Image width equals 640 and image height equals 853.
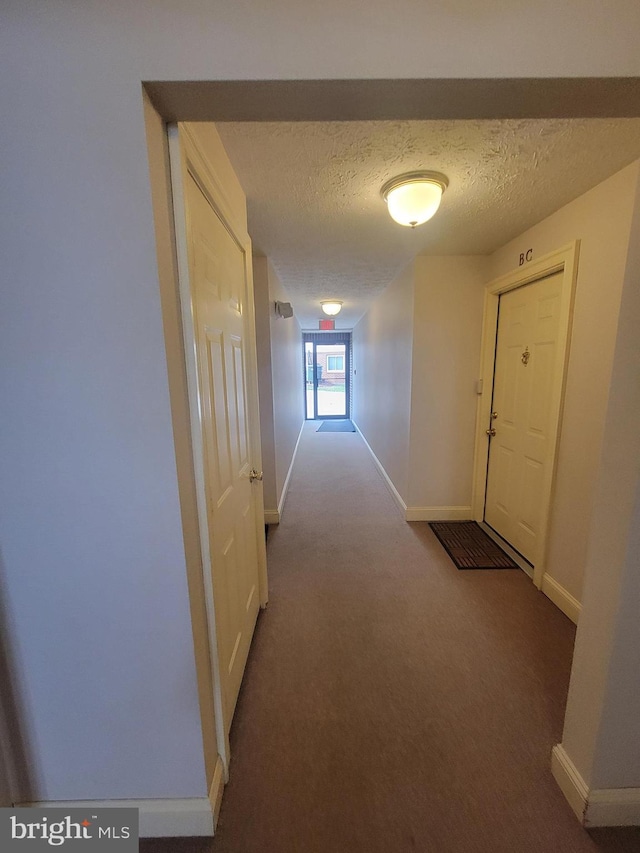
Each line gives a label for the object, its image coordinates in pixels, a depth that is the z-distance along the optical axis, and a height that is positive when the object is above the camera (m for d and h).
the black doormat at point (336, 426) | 7.46 -1.28
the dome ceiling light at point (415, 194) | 1.58 +0.86
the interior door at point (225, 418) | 1.05 -0.18
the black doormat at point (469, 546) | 2.48 -1.44
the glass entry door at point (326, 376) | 8.31 -0.10
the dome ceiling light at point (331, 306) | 4.36 +0.88
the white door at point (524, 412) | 2.18 -0.31
